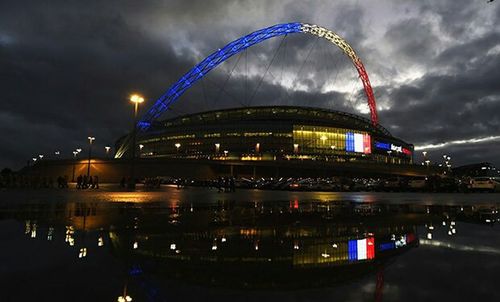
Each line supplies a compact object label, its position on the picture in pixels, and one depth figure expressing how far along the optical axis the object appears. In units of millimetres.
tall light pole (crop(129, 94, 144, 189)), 38312
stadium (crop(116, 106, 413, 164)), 137500
